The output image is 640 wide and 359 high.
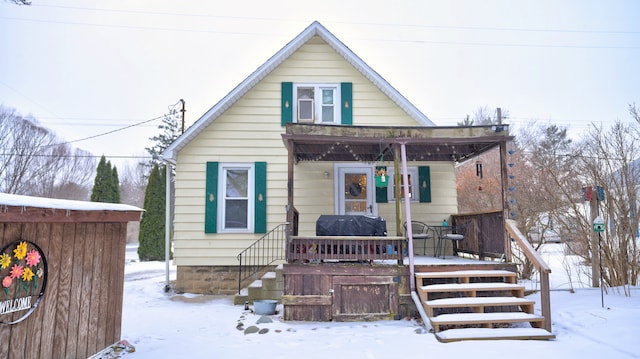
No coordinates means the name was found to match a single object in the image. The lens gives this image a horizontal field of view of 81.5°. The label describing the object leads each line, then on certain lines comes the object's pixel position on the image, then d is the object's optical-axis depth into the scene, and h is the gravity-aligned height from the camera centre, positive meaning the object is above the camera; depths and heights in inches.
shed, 121.6 -23.7
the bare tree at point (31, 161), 781.9 +123.1
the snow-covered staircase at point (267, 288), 271.4 -55.6
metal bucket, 241.0 -61.6
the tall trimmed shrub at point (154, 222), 637.3 -16.9
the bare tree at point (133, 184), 1337.4 +106.7
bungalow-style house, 323.6 +37.7
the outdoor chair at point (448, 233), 301.4 -18.8
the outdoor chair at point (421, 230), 320.4 -16.1
